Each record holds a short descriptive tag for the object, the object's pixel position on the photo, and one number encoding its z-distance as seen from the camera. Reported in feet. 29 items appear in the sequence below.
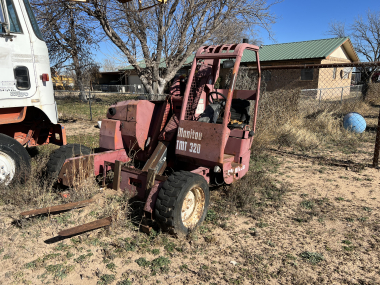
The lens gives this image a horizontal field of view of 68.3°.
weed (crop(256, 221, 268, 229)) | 12.04
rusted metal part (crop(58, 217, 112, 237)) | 9.46
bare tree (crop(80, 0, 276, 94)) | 38.99
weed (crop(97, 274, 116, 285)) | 8.31
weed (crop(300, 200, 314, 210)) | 13.98
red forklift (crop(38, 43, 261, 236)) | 10.58
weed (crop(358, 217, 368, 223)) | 12.64
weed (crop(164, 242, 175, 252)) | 10.04
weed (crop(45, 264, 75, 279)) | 8.53
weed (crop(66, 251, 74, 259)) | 9.39
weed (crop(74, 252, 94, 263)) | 9.19
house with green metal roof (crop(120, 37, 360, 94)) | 68.28
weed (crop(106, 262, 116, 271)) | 8.92
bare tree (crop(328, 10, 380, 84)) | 78.43
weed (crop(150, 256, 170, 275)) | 8.93
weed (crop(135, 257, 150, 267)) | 9.16
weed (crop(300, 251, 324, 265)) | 9.74
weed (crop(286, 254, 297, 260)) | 9.87
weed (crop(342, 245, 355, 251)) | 10.49
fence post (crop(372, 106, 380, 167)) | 19.25
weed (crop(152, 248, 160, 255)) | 9.75
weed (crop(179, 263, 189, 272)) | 9.11
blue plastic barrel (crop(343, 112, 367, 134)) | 30.14
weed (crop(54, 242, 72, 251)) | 9.79
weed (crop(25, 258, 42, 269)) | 8.85
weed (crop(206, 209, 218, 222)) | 12.37
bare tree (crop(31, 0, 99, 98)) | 37.76
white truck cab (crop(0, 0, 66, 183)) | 12.95
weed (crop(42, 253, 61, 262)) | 9.26
